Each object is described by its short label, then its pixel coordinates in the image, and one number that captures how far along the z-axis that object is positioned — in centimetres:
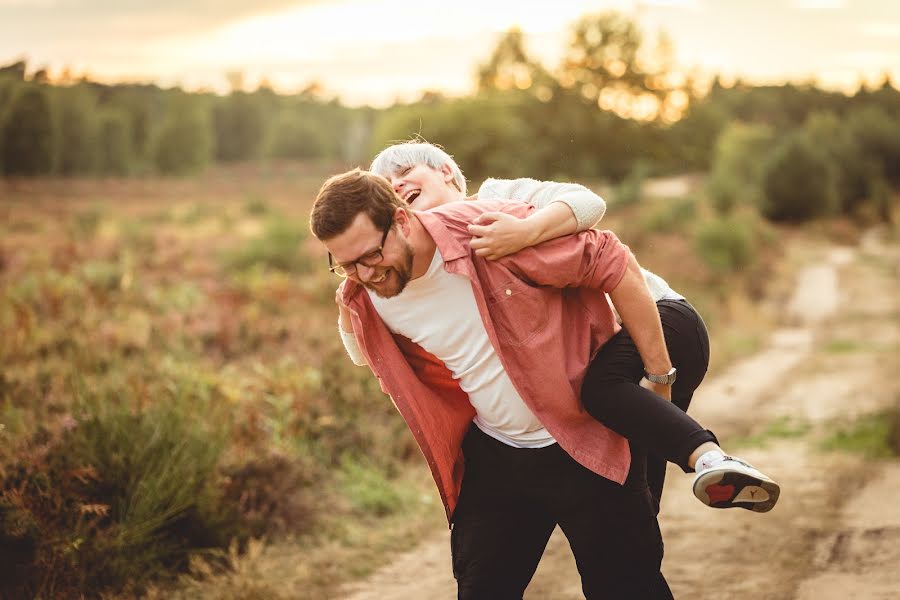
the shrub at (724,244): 1991
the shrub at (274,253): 1702
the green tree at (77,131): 3678
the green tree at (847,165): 3703
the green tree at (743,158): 3290
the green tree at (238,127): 8931
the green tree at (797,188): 3177
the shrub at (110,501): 414
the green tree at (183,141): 5966
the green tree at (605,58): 5003
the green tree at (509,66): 5256
